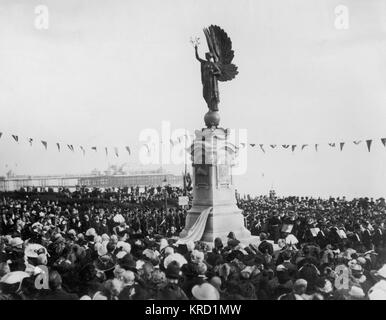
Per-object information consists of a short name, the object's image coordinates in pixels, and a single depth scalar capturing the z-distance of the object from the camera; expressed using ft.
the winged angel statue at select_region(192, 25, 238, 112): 59.47
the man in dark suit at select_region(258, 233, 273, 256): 38.22
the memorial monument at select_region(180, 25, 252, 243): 55.21
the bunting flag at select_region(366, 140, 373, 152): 66.54
